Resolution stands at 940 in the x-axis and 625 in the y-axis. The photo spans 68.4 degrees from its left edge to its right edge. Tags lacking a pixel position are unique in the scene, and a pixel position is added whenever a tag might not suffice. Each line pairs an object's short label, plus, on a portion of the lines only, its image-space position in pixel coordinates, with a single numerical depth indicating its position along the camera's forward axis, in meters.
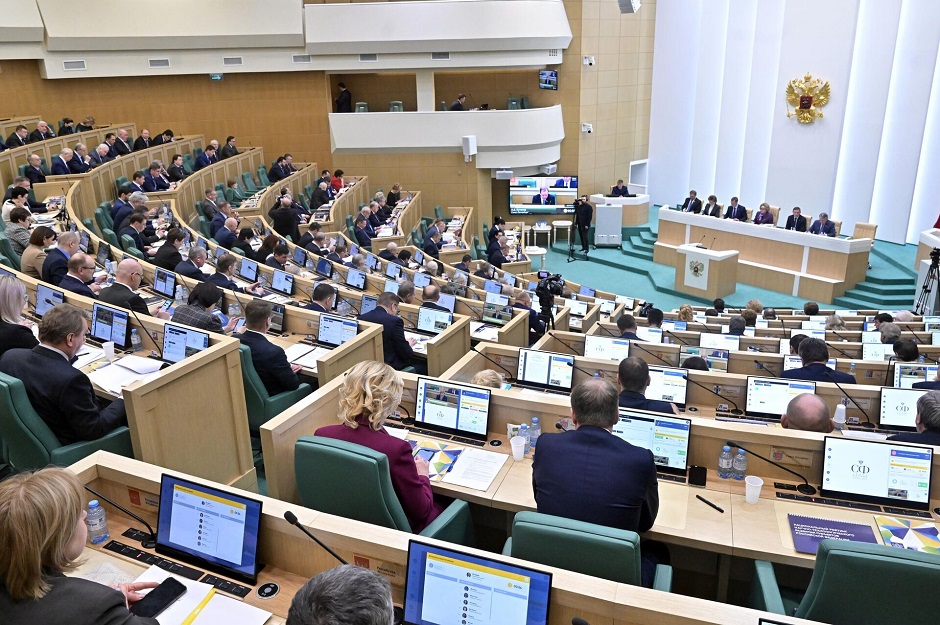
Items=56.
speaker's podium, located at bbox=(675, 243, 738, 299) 12.39
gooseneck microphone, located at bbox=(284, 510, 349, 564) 2.37
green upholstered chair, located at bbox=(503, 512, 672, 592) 2.29
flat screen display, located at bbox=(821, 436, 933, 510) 3.21
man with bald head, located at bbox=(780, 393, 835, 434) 3.59
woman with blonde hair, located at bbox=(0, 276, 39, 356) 4.12
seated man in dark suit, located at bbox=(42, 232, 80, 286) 6.18
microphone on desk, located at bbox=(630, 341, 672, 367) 5.40
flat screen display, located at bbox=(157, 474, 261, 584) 2.57
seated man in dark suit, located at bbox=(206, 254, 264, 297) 6.89
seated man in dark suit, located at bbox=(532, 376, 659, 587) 2.76
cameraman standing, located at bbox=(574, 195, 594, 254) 15.50
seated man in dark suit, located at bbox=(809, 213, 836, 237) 12.38
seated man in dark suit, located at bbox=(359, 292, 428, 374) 5.75
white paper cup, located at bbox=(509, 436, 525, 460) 3.69
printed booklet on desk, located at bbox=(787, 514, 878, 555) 2.95
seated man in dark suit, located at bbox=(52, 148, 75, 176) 10.58
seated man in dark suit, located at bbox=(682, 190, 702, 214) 14.70
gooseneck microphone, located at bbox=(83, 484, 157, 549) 2.78
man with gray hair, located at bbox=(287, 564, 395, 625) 1.56
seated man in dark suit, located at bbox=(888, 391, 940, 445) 3.36
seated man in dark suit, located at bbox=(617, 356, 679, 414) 3.75
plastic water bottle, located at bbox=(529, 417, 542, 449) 3.84
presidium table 12.01
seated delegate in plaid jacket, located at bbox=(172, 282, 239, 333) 5.01
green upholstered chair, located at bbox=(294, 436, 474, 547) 2.75
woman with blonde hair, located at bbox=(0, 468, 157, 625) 1.76
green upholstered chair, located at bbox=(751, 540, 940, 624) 2.17
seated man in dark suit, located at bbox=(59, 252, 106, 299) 5.57
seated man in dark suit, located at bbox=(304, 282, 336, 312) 6.24
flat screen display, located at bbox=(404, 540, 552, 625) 2.16
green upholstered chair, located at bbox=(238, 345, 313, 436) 4.70
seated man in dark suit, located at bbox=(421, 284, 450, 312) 7.21
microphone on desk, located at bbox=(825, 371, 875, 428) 4.38
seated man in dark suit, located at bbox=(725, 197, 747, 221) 13.91
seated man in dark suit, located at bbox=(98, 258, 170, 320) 5.46
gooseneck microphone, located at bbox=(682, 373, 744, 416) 4.68
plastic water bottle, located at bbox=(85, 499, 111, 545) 2.80
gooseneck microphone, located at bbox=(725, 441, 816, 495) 3.37
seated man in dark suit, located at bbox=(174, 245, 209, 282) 7.22
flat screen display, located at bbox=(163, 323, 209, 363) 4.40
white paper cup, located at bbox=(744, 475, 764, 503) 3.24
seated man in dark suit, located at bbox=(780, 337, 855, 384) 4.73
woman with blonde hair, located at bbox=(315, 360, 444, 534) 3.00
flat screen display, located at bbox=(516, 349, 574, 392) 4.77
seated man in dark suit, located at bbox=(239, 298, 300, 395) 4.93
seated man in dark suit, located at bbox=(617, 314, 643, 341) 5.94
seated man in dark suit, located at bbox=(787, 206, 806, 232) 12.79
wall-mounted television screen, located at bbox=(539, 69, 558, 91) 16.25
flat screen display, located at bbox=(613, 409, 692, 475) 3.53
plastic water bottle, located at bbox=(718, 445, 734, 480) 3.50
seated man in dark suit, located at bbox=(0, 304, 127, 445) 3.61
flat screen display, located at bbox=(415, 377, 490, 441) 3.96
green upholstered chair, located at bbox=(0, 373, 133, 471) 3.48
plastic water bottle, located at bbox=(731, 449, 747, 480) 3.46
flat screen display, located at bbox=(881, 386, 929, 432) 4.23
